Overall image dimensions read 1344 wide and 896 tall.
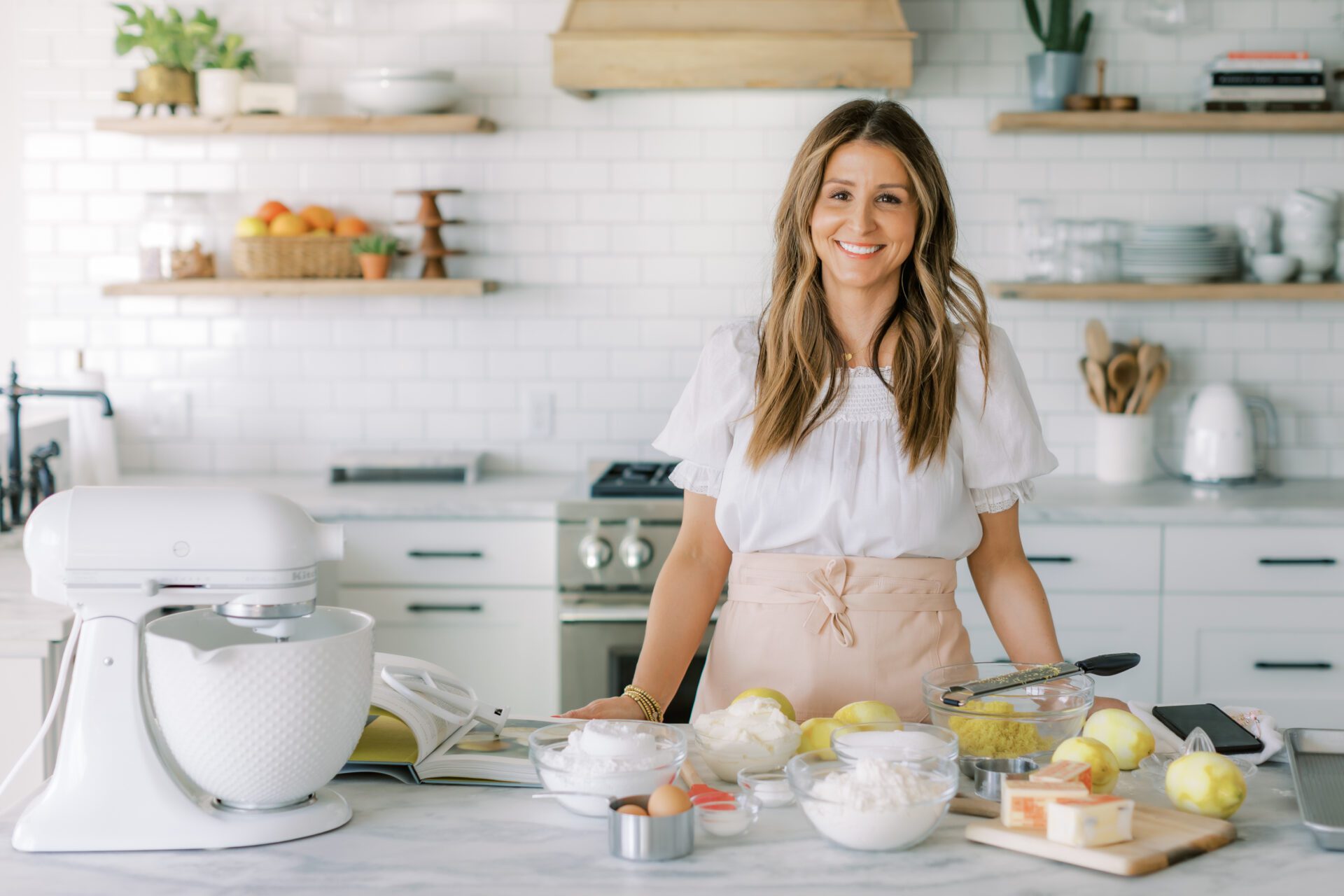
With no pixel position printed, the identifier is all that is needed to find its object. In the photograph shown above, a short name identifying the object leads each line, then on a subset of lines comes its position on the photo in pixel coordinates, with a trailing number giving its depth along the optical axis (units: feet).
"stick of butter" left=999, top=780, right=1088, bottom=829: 4.30
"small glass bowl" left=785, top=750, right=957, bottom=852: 4.21
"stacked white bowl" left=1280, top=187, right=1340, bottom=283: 12.59
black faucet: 10.49
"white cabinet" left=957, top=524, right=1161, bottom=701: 11.20
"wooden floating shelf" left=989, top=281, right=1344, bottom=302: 12.30
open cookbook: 5.05
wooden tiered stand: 12.90
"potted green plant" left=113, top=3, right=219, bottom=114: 12.61
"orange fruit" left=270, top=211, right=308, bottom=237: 12.82
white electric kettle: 12.34
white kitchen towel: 5.22
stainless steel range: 11.30
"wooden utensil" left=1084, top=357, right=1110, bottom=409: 12.82
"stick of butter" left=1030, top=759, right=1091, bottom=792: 4.38
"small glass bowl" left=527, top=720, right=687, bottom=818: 4.57
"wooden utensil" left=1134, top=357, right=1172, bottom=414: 12.70
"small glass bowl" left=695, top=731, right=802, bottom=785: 4.85
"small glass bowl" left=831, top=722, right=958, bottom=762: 4.46
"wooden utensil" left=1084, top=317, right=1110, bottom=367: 12.83
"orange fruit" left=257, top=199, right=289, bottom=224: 12.94
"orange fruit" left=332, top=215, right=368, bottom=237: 12.94
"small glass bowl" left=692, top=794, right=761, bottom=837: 4.42
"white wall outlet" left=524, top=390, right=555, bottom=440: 13.57
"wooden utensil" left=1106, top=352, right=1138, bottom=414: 12.74
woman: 6.73
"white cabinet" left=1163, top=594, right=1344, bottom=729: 11.18
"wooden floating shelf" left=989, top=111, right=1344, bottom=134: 12.22
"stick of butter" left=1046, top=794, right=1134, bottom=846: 4.19
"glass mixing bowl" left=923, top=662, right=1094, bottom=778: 4.90
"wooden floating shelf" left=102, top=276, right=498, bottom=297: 12.63
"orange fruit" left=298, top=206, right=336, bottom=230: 13.00
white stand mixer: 4.39
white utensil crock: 12.63
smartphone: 5.18
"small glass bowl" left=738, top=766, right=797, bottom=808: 4.71
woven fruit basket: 12.78
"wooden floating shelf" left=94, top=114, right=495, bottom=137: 12.54
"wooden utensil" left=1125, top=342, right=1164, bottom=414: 12.67
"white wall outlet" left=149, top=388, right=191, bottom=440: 13.67
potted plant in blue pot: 12.41
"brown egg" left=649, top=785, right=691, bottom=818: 4.27
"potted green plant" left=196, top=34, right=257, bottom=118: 12.72
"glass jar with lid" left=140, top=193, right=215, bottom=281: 12.98
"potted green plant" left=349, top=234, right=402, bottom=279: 12.76
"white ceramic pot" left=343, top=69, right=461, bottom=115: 12.55
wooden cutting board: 4.14
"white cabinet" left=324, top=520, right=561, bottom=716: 11.54
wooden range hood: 11.40
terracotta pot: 12.76
